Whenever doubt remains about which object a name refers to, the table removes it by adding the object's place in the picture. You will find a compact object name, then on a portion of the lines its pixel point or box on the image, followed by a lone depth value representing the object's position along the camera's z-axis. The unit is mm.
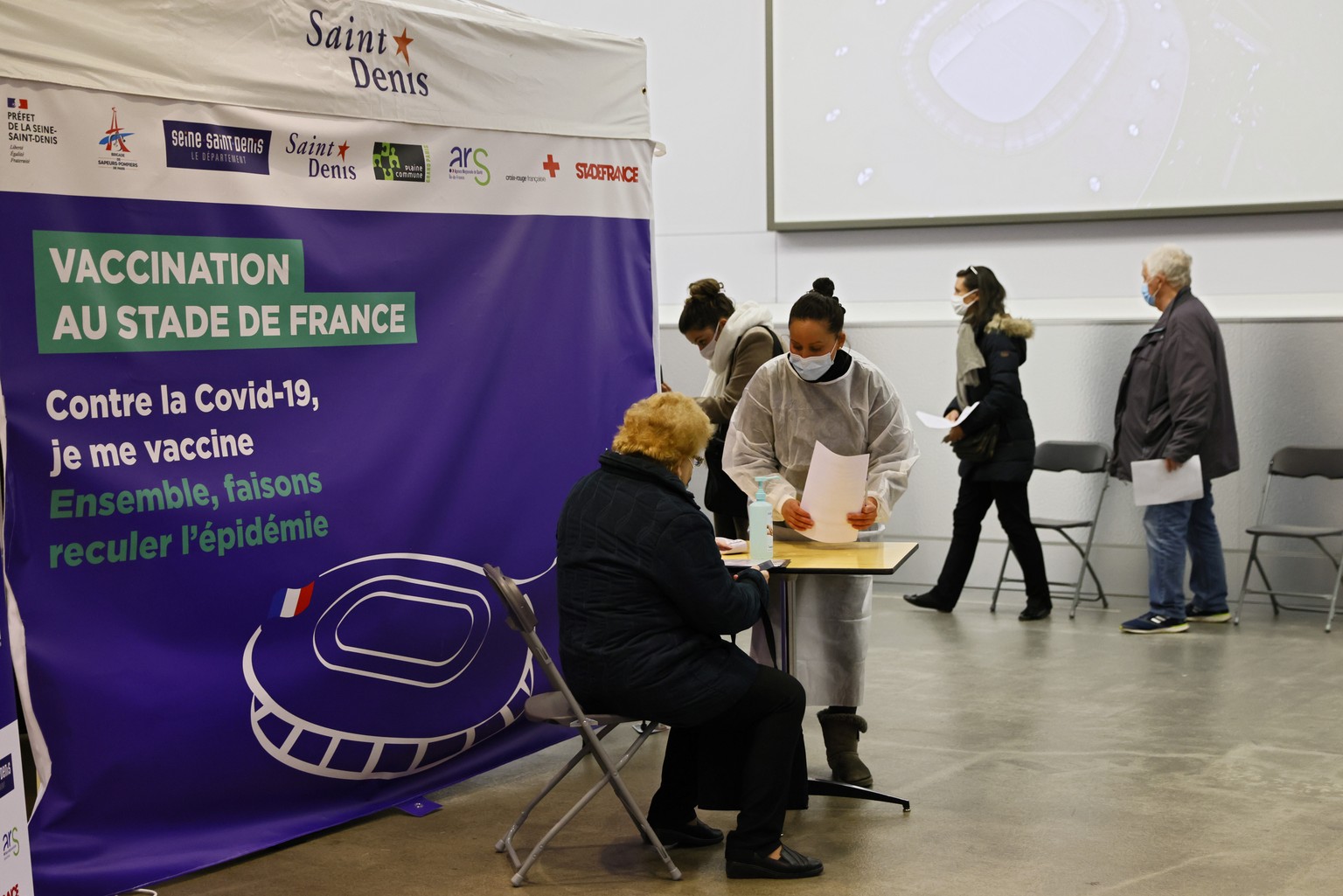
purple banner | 3377
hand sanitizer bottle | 3975
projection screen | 7098
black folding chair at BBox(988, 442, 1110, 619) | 7023
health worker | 4219
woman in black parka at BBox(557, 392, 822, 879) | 3369
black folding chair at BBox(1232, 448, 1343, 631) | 6559
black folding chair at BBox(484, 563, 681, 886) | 3504
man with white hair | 6371
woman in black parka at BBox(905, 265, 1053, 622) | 6727
